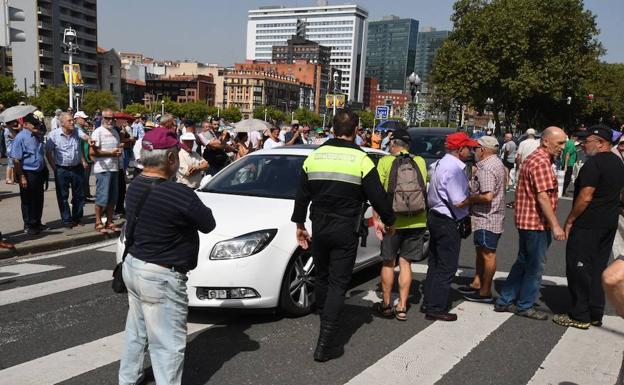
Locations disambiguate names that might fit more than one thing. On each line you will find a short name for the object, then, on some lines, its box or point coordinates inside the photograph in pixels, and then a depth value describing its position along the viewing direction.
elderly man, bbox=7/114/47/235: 8.05
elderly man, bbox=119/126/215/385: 3.21
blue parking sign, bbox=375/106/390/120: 27.80
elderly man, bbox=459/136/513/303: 5.54
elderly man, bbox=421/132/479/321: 5.07
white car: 4.59
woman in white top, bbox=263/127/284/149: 12.80
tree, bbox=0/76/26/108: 76.00
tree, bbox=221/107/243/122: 154.91
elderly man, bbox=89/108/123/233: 8.39
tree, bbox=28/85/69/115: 86.75
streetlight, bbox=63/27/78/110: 28.24
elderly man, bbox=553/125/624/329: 4.96
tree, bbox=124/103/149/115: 123.84
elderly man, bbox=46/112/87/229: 8.51
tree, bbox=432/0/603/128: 39.62
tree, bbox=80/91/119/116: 98.31
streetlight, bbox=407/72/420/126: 22.42
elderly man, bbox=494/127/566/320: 5.04
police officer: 4.08
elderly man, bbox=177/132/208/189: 7.48
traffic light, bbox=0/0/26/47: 8.05
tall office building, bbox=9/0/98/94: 107.56
